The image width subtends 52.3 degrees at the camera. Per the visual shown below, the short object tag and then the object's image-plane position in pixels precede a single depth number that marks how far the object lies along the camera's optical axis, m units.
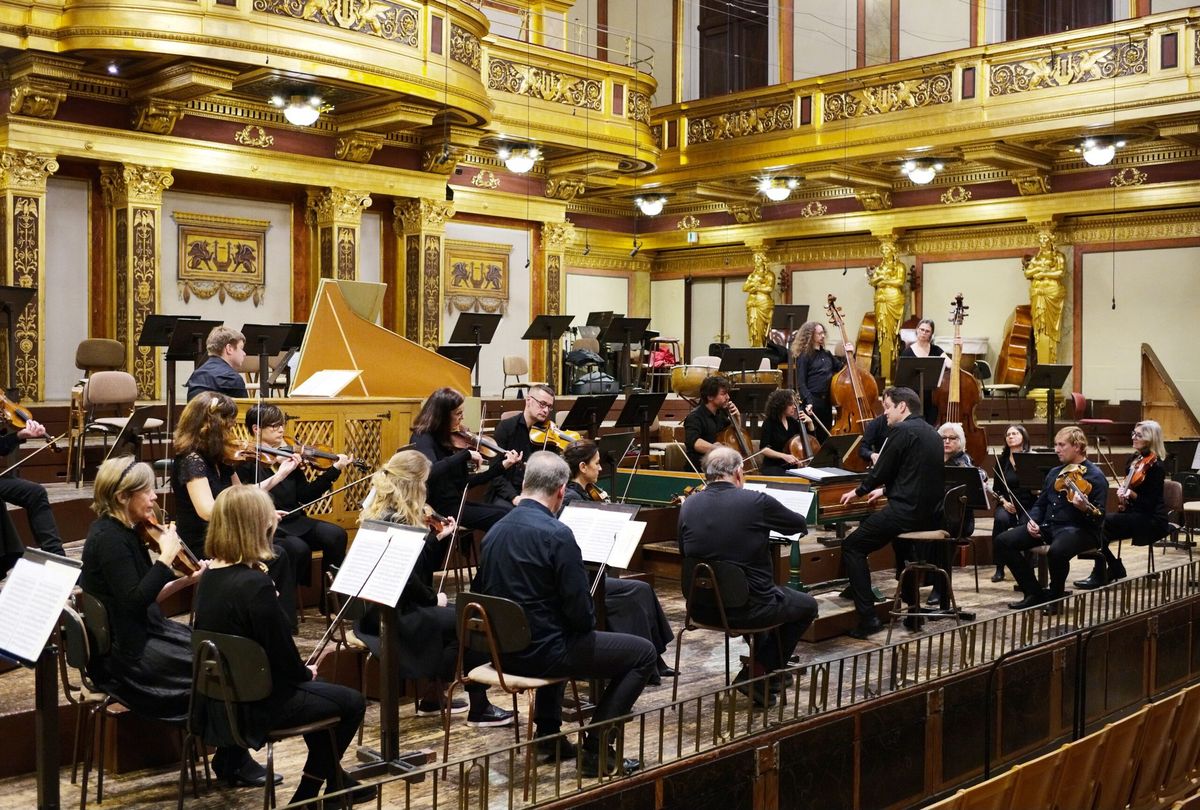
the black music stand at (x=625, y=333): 13.21
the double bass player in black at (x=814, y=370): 9.91
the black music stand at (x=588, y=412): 8.19
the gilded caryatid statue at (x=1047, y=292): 15.88
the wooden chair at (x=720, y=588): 5.36
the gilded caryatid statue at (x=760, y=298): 18.95
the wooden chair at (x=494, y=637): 4.35
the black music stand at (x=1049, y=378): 12.31
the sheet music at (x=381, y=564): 4.15
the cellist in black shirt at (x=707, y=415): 8.25
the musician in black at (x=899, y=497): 6.79
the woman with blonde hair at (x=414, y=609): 4.82
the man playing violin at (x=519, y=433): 7.05
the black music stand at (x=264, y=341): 9.50
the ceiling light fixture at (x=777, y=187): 16.11
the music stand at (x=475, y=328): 11.92
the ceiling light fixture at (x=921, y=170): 14.68
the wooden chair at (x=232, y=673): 3.77
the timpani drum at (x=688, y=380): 14.05
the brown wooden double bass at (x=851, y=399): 9.61
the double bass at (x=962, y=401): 10.05
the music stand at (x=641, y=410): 8.64
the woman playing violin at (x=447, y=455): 6.33
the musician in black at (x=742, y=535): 5.45
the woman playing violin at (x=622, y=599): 5.55
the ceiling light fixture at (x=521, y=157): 13.65
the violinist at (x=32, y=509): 5.80
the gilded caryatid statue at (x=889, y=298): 17.36
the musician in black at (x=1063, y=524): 7.53
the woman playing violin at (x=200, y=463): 5.26
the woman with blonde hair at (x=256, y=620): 3.87
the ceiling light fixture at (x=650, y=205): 17.20
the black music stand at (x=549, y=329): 12.95
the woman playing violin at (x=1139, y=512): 7.96
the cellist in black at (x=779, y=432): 8.30
